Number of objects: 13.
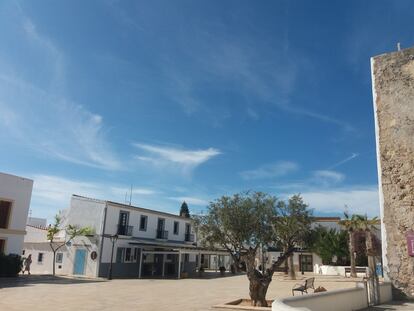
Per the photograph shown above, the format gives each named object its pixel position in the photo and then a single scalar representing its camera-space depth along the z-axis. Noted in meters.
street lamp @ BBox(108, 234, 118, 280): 29.47
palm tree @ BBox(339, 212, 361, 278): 33.88
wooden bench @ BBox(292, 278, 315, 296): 14.96
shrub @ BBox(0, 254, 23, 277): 24.67
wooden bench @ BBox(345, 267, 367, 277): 37.81
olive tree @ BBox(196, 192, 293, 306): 14.05
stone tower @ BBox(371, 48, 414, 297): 14.45
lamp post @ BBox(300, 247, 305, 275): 45.40
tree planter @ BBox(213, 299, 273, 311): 12.97
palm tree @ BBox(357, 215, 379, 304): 13.27
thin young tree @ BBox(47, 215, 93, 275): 30.76
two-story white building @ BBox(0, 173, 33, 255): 26.03
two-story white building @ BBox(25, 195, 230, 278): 30.48
